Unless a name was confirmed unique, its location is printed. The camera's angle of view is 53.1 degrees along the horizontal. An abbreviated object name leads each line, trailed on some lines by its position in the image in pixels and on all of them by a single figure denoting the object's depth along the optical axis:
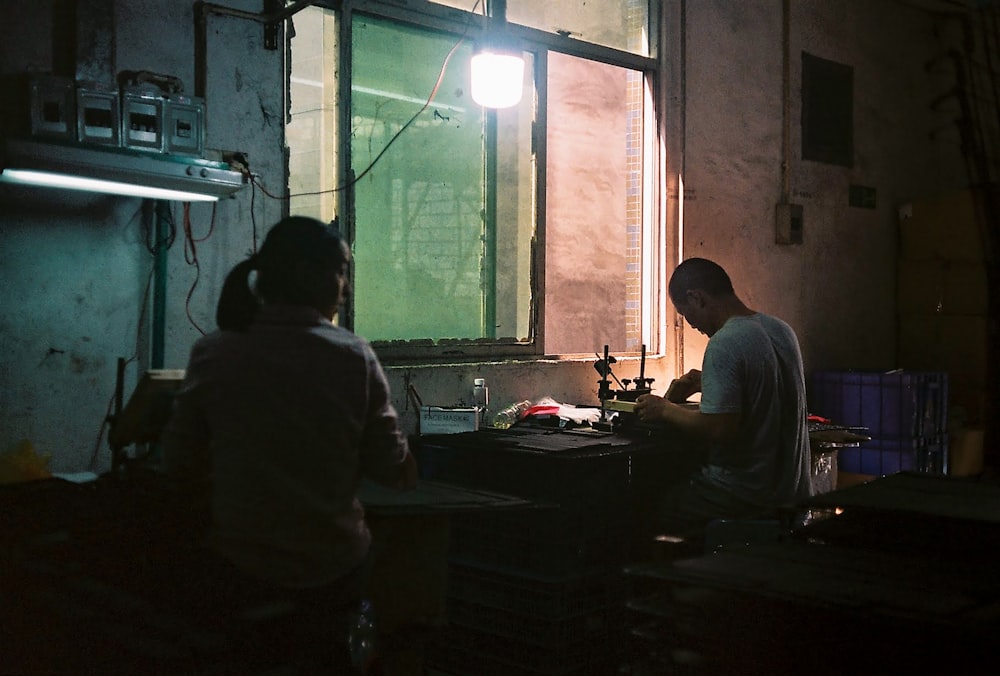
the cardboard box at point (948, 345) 7.97
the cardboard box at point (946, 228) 8.05
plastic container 5.25
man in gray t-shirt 4.04
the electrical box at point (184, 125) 3.80
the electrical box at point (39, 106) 3.45
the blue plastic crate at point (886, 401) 6.96
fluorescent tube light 3.38
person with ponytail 2.55
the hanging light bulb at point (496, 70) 4.89
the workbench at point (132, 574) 2.68
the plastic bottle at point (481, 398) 5.25
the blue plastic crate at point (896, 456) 6.97
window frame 4.93
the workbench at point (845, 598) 2.10
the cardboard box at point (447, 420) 4.89
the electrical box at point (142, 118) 3.68
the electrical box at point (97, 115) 3.56
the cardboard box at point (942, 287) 8.01
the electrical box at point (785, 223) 7.31
